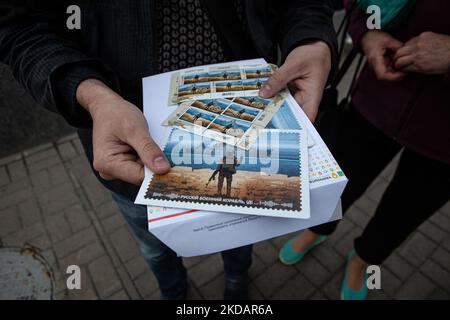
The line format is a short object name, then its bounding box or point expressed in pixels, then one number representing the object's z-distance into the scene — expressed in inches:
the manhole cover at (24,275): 78.7
